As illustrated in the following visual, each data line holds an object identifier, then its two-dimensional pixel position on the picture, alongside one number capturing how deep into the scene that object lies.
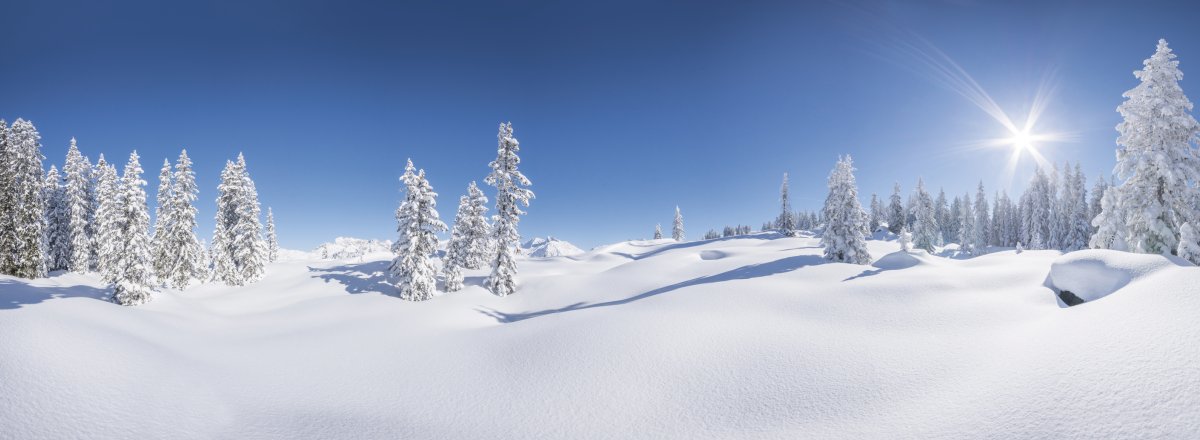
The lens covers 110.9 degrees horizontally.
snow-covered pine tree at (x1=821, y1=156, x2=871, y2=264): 31.22
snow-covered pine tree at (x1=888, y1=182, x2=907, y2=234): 83.75
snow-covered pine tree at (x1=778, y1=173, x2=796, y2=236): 79.75
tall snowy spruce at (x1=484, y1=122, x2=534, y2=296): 26.31
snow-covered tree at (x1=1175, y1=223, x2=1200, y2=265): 16.62
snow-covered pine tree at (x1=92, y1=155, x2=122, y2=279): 24.97
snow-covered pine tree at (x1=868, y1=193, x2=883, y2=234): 95.57
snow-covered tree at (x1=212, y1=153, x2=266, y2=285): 36.06
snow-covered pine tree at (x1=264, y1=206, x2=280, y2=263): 61.02
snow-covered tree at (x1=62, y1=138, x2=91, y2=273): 39.69
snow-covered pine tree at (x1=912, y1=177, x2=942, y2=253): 67.62
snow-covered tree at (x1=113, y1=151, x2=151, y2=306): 23.44
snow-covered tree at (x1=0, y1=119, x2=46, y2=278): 31.59
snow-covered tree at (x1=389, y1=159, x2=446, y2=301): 25.42
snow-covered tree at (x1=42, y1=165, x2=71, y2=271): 40.50
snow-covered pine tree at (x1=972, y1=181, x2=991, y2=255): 70.57
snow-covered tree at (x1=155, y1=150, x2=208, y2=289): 35.50
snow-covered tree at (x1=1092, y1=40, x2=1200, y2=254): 17.62
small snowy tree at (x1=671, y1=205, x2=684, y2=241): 99.81
